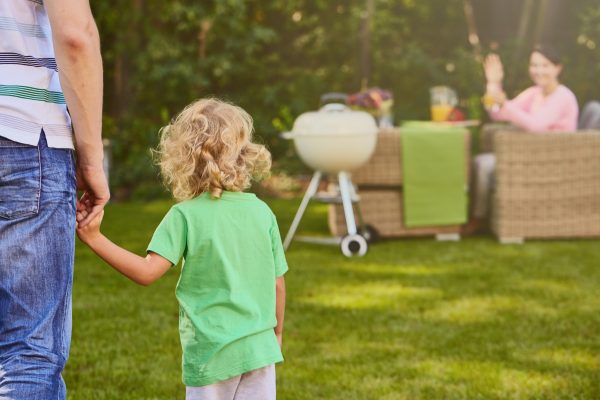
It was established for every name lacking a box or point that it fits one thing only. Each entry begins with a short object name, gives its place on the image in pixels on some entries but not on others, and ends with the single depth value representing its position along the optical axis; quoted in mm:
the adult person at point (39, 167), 2163
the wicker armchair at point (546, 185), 7908
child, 2533
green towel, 7997
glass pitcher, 8635
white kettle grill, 7234
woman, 7890
